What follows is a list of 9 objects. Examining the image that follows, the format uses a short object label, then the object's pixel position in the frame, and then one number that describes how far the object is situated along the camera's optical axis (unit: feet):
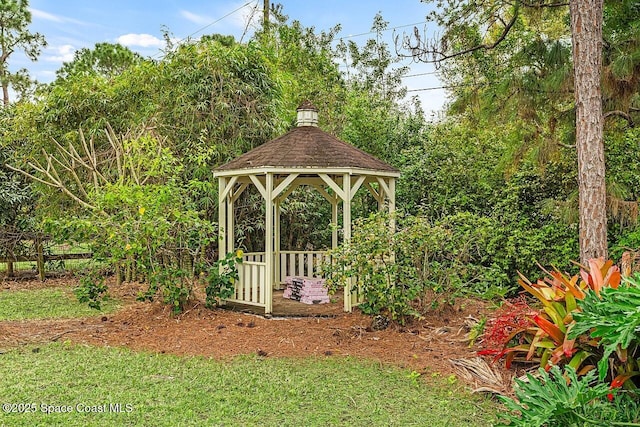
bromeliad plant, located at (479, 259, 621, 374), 12.48
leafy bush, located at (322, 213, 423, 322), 19.47
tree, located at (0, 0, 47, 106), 65.46
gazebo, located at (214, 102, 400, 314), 23.17
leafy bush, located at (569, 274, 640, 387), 7.86
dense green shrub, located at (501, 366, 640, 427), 7.75
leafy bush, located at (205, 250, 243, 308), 23.59
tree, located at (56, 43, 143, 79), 62.44
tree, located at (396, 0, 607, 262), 18.35
